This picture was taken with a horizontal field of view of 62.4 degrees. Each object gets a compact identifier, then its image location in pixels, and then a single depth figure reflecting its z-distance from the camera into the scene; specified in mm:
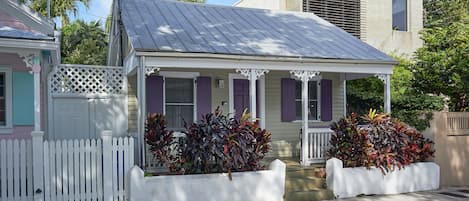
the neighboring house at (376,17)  18938
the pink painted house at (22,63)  6883
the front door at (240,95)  10641
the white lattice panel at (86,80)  9336
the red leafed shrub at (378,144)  8305
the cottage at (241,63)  8484
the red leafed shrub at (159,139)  7438
